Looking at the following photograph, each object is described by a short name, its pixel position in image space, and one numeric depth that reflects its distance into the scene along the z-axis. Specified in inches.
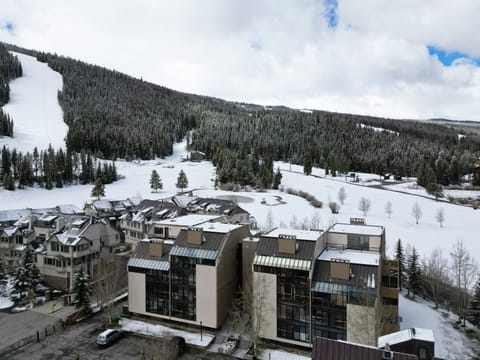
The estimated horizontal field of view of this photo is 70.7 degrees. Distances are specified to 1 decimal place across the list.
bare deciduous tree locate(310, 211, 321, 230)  2629.7
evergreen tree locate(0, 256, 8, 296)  1717.5
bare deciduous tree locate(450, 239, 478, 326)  1520.8
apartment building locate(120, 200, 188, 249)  2253.9
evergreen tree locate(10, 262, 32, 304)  1610.5
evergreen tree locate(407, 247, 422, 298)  1726.1
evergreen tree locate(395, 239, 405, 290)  1801.2
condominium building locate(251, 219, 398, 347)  1158.3
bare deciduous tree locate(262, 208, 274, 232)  2716.5
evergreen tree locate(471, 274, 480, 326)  1417.3
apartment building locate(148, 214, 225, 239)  1737.2
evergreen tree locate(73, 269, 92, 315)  1498.5
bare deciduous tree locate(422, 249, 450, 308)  1661.4
